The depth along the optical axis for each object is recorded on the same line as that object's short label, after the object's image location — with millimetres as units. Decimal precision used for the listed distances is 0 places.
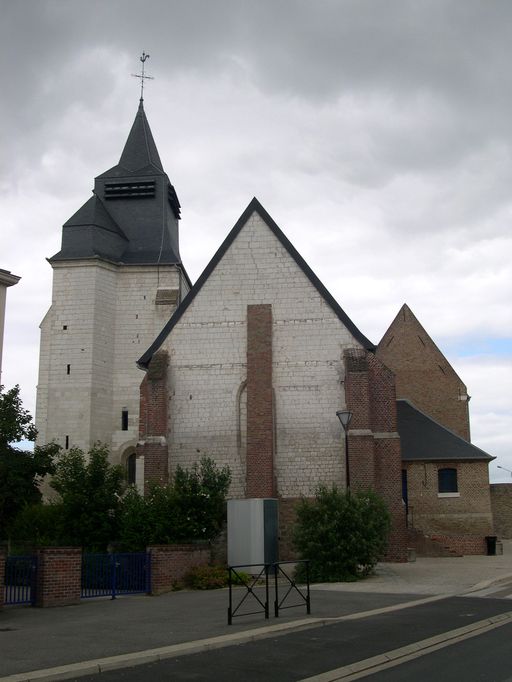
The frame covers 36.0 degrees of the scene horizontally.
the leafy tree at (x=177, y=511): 21469
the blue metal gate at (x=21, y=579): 16359
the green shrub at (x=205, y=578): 19250
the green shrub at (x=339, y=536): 19891
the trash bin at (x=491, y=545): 29766
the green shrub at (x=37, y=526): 22564
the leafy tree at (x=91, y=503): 22766
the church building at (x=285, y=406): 25375
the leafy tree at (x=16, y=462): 27938
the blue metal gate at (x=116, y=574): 18359
